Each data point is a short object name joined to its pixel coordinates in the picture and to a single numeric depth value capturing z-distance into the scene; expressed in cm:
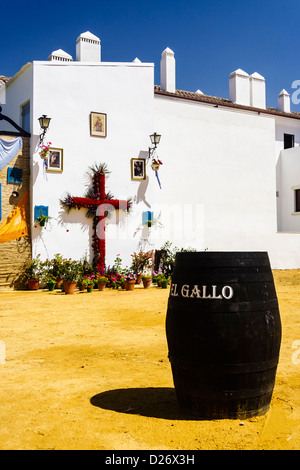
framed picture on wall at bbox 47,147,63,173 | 1389
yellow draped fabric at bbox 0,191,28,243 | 1316
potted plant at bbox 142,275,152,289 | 1424
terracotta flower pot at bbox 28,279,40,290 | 1320
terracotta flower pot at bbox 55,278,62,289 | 1354
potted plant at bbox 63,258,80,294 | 1255
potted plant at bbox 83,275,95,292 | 1298
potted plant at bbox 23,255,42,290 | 1322
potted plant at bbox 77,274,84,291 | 1327
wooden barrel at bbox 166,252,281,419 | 316
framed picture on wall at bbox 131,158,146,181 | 1537
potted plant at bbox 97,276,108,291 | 1339
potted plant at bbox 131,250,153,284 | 1491
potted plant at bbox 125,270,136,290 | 1365
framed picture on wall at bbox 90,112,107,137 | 1473
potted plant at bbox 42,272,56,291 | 1313
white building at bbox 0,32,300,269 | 1415
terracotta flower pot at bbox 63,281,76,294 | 1249
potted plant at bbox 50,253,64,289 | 1352
